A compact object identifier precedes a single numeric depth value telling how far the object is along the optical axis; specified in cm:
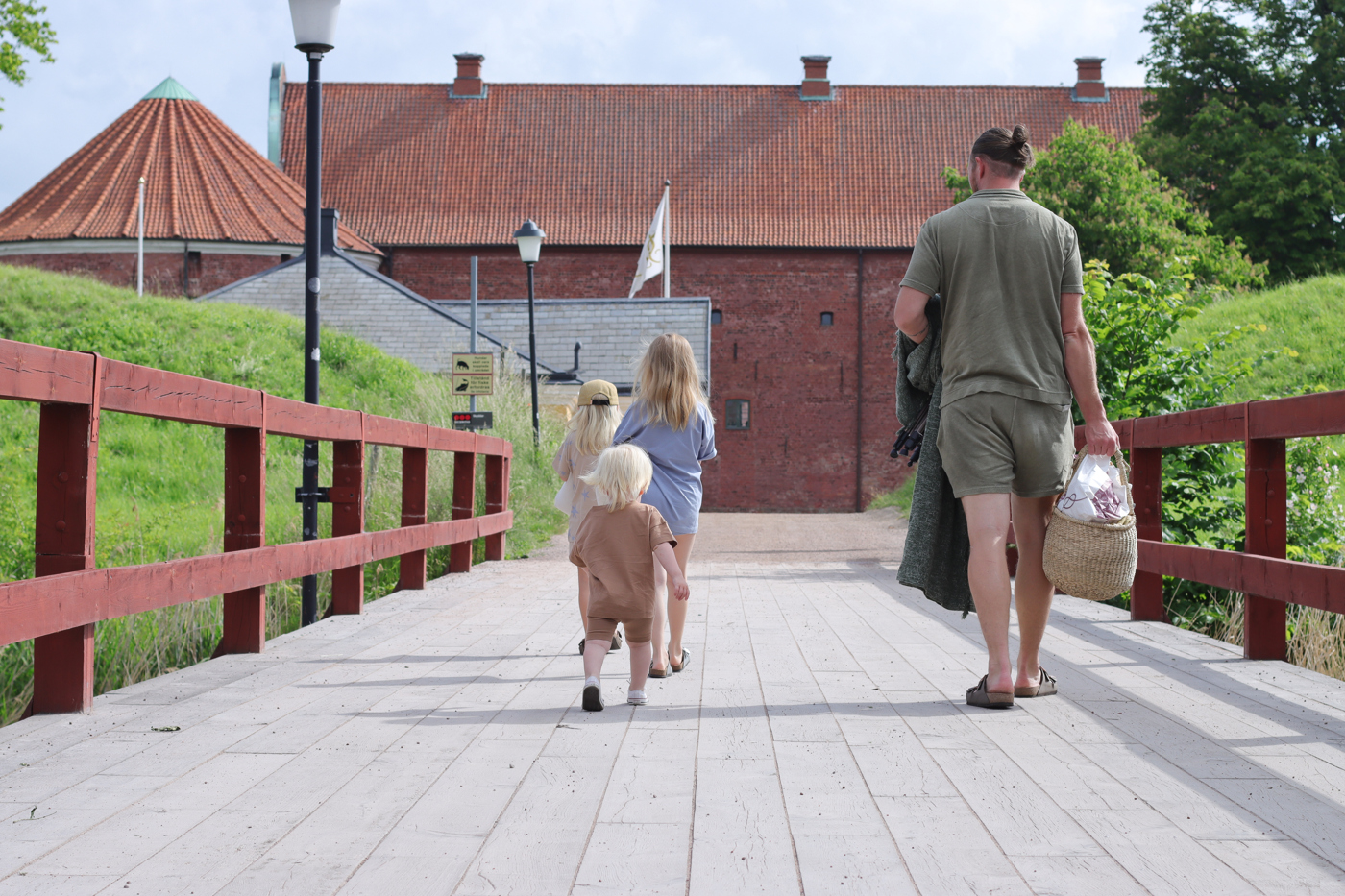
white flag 3177
